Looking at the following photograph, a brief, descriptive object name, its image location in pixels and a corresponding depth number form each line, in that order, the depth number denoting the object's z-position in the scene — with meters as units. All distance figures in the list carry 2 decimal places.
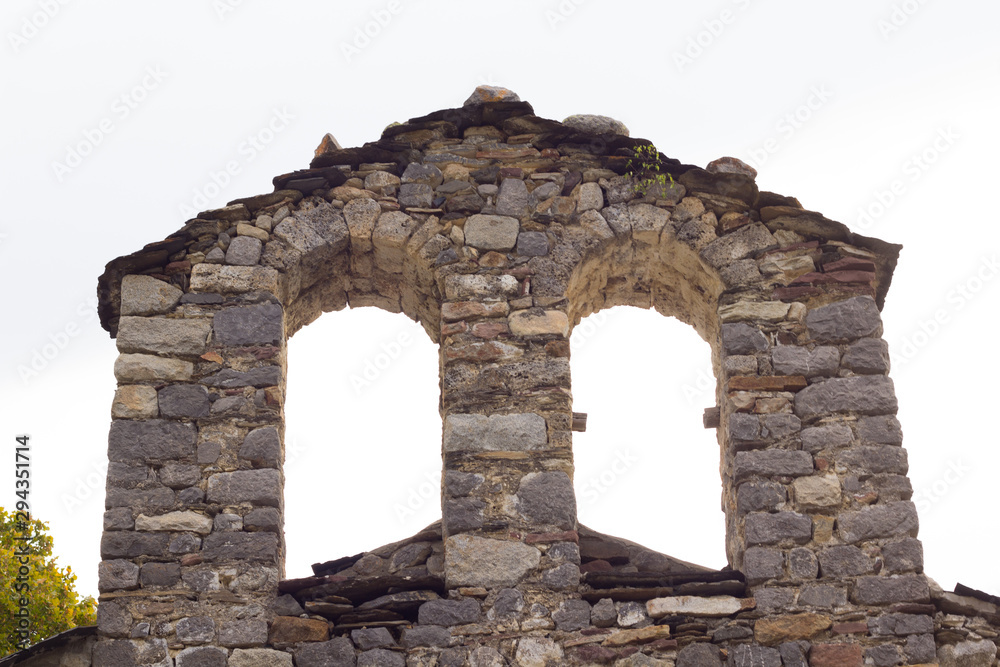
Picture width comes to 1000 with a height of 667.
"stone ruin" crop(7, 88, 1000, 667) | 6.70
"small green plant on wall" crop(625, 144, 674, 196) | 8.11
